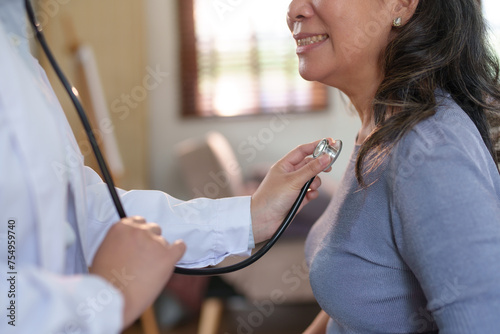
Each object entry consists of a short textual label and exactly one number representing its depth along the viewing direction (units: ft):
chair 8.07
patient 2.39
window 13.23
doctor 1.95
